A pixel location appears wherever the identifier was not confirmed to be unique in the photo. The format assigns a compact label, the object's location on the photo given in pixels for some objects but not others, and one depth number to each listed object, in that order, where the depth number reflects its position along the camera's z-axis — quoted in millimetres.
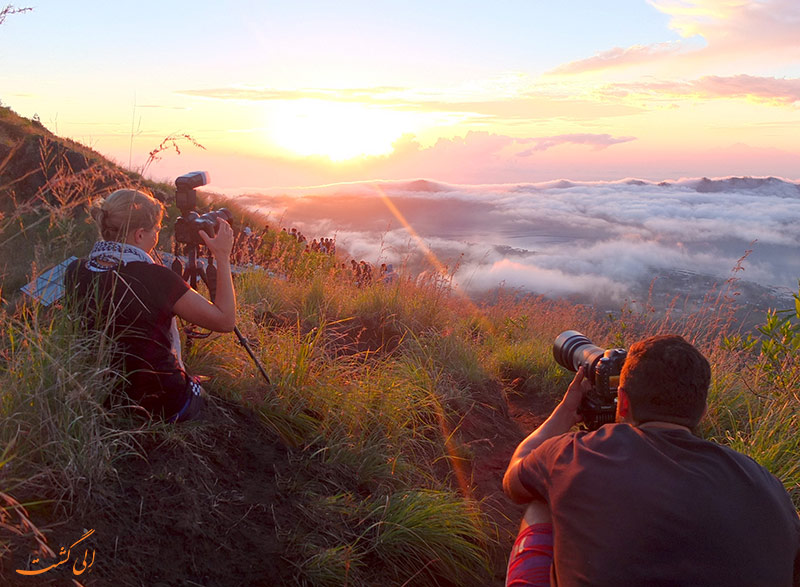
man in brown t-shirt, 1874
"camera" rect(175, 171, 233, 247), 3406
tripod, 3577
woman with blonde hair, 2891
